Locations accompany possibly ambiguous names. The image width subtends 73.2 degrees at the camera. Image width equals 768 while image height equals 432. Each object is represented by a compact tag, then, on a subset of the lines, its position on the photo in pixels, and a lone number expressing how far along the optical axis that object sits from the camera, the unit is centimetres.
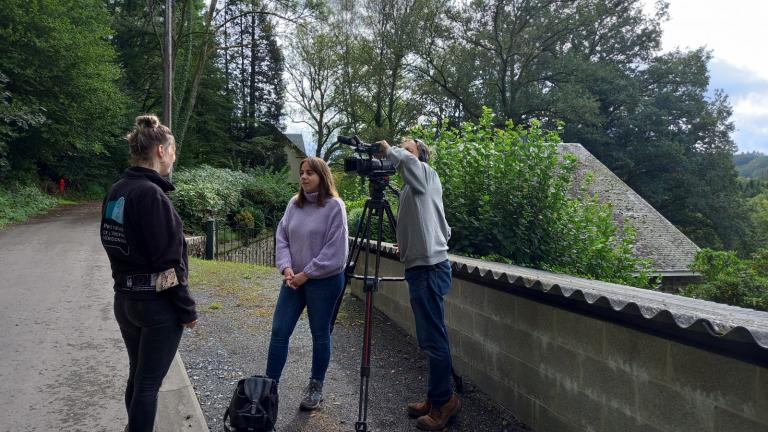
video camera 331
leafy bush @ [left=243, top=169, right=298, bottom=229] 2106
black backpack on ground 287
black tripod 323
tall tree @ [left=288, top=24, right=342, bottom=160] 3234
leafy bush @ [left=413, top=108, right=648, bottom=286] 653
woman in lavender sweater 342
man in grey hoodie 327
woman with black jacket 240
